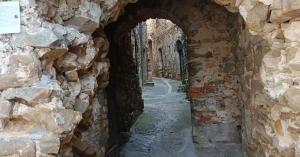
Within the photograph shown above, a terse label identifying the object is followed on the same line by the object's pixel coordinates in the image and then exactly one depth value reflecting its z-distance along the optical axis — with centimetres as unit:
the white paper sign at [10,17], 236
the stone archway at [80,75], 230
